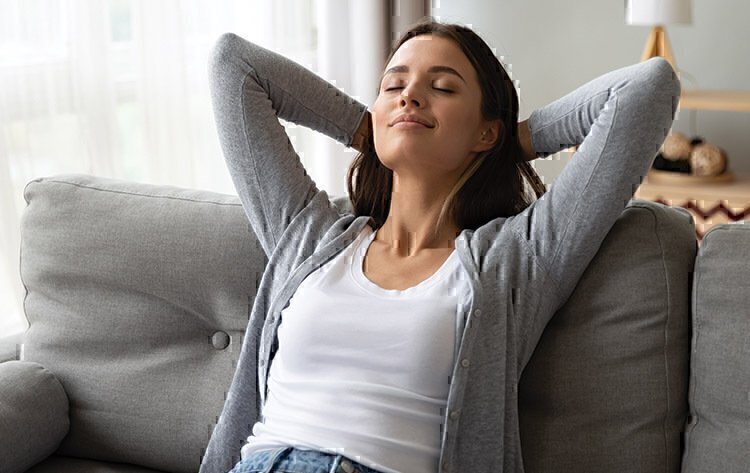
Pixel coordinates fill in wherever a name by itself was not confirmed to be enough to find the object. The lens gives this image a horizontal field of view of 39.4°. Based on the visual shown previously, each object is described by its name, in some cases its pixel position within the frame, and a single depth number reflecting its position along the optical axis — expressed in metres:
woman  1.49
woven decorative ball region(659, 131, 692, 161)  3.32
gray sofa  1.51
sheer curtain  2.61
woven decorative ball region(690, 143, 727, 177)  3.30
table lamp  3.27
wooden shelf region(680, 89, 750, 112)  3.29
